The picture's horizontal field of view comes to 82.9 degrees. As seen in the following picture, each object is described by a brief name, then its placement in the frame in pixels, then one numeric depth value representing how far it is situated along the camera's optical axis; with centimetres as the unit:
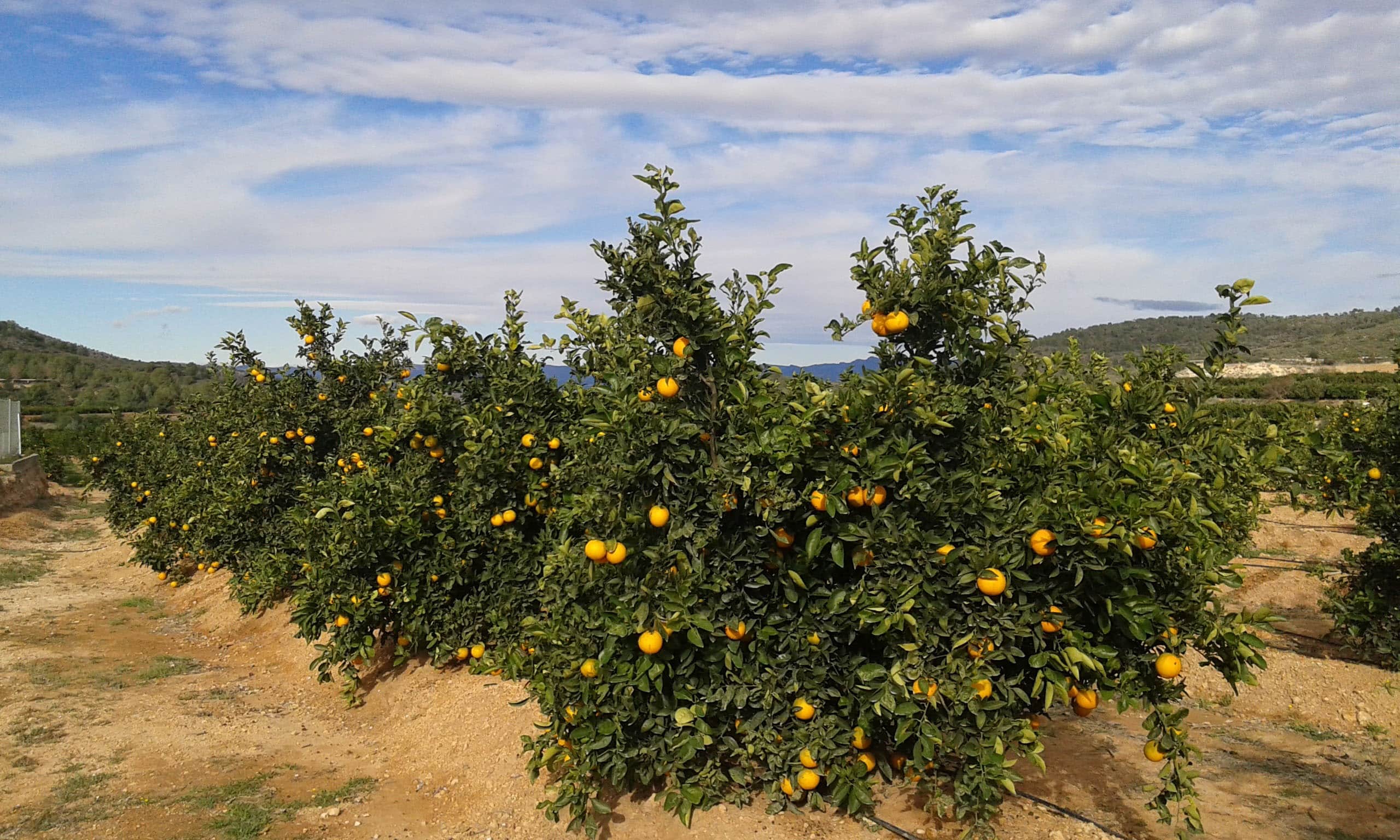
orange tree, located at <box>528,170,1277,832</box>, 285
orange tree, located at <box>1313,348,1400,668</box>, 523
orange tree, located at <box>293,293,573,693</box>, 484
